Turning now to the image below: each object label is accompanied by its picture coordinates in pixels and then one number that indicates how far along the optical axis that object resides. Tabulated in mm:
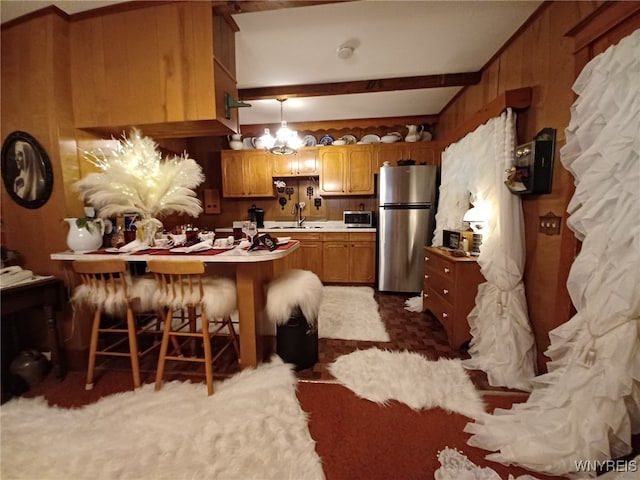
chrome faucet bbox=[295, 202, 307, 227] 4434
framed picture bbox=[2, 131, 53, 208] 1805
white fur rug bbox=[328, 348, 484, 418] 1564
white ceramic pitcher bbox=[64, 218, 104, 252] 1765
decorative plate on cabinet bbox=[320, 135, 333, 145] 4227
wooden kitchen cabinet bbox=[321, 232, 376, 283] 3975
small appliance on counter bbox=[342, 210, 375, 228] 4086
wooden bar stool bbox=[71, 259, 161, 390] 1581
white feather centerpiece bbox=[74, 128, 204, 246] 1812
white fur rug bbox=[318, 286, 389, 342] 2424
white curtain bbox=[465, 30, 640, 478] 1077
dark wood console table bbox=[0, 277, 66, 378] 1575
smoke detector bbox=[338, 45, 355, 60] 2180
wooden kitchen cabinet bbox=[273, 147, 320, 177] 4195
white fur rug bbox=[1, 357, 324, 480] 1151
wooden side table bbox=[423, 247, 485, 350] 2096
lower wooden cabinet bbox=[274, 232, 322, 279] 4070
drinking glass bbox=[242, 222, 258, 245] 1867
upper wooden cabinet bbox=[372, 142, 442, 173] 3924
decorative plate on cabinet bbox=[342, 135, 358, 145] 4156
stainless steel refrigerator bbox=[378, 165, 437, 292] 3471
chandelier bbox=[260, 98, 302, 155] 3223
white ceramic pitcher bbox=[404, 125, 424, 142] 3928
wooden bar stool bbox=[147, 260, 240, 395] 1545
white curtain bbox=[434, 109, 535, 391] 1761
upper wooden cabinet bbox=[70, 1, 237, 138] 1706
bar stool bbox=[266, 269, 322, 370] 1744
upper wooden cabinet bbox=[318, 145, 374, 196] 4070
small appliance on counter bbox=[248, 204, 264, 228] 4379
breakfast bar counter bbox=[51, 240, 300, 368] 1590
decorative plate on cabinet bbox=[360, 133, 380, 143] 4125
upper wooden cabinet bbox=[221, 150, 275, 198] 4293
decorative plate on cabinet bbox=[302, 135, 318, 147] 4287
